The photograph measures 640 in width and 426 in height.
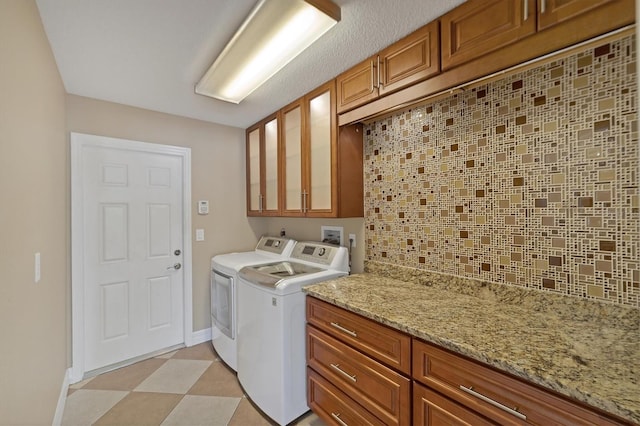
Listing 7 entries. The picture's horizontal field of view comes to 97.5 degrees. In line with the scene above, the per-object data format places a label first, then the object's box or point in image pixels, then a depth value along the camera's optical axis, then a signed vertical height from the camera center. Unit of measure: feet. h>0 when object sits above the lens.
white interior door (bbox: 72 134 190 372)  7.48 -1.08
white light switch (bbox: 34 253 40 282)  4.26 -0.82
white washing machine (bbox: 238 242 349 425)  5.49 -2.56
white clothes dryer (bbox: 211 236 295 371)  7.37 -2.16
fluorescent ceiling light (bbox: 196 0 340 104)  4.12 +2.93
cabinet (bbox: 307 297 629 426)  2.78 -2.21
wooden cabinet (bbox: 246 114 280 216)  8.47 +1.43
